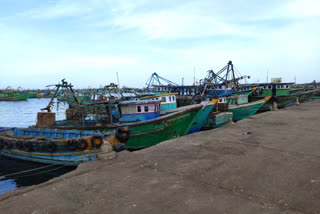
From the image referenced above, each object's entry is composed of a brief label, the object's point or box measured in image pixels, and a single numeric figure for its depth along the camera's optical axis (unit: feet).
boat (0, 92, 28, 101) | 267.39
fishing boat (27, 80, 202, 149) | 42.01
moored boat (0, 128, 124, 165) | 36.94
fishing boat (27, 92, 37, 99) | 318.02
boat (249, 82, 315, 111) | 91.04
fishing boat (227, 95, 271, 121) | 75.06
